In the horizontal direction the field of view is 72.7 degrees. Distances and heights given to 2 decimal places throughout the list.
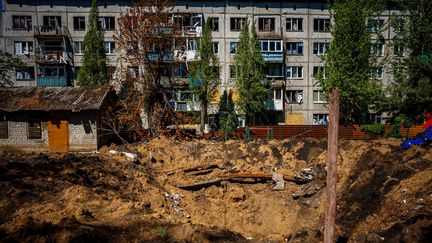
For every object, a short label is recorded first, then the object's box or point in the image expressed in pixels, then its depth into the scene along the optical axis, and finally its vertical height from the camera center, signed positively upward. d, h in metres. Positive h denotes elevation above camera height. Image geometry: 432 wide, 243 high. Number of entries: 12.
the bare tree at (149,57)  22.25 +4.10
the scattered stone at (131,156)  16.35 -2.61
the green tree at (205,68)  28.67 +4.08
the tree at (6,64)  25.61 +4.27
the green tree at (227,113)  29.68 -0.35
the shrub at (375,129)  23.56 -1.63
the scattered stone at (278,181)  13.70 -3.40
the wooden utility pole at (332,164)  4.75 -0.92
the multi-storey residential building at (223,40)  31.25 +7.72
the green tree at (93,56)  29.11 +5.45
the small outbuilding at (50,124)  19.72 -0.89
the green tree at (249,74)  28.20 +3.45
